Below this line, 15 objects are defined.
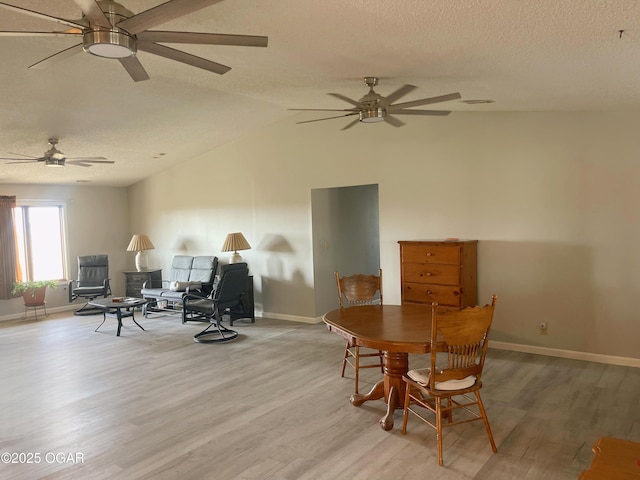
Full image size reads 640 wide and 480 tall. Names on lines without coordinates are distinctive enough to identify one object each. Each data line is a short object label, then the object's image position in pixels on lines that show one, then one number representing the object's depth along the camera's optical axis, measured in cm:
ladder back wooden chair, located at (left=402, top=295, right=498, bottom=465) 266
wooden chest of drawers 488
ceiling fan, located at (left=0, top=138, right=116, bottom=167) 536
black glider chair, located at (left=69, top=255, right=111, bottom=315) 803
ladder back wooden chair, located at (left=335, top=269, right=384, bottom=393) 444
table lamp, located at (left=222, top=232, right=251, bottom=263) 693
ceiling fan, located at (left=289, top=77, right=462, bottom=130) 351
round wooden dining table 289
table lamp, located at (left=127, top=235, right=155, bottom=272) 837
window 808
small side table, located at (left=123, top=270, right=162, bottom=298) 835
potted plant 764
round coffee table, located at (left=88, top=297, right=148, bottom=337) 628
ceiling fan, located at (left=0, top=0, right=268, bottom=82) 185
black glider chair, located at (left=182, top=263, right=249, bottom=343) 583
